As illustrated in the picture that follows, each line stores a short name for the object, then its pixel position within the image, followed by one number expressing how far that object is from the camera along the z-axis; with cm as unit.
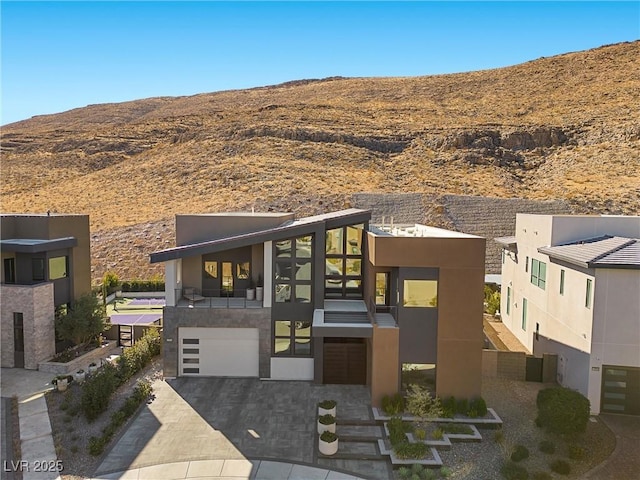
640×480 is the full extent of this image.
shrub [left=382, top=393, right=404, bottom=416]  1477
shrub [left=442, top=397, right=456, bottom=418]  1474
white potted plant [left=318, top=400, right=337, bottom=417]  1402
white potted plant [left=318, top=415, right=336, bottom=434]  1334
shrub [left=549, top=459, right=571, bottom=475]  1202
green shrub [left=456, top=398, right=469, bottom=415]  1501
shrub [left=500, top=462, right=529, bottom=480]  1155
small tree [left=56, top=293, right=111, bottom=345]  2011
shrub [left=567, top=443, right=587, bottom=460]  1267
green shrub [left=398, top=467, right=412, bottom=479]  1178
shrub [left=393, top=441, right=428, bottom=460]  1253
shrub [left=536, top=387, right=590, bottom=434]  1309
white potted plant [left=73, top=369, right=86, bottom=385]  1757
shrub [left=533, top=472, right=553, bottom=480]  1166
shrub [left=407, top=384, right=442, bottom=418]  1400
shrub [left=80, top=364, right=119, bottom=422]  1465
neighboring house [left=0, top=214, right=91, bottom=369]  1900
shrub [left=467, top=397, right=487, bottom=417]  1484
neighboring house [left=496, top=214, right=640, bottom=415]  1523
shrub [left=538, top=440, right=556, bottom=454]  1303
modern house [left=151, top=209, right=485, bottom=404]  1525
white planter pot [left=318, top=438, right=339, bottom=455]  1270
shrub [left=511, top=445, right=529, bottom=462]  1245
